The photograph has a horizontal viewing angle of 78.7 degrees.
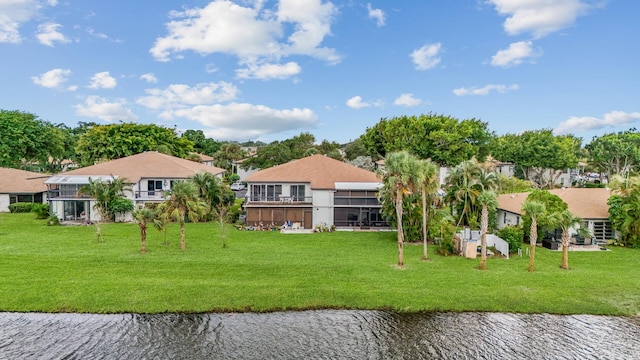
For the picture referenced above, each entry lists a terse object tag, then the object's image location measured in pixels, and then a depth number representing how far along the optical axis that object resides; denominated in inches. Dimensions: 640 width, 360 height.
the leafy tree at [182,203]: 1085.8
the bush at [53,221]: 1514.5
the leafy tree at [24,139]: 2159.2
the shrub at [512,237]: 1111.0
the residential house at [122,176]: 1605.6
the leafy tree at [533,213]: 899.4
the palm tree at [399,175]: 936.3
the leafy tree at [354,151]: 2871.6
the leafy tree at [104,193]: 1512.1
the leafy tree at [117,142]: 2397.9
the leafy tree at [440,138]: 2055.9
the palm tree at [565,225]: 946.1
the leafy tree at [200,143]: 3941.9
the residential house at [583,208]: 1266.0
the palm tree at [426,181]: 991.7
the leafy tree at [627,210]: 1187.3
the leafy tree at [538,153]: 2465.9
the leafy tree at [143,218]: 1025.5
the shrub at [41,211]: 1653.5
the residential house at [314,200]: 1528.1
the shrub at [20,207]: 1812.3
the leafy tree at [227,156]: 3159.5
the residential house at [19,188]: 1851.6
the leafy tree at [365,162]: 2665.8
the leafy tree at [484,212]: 920.3
